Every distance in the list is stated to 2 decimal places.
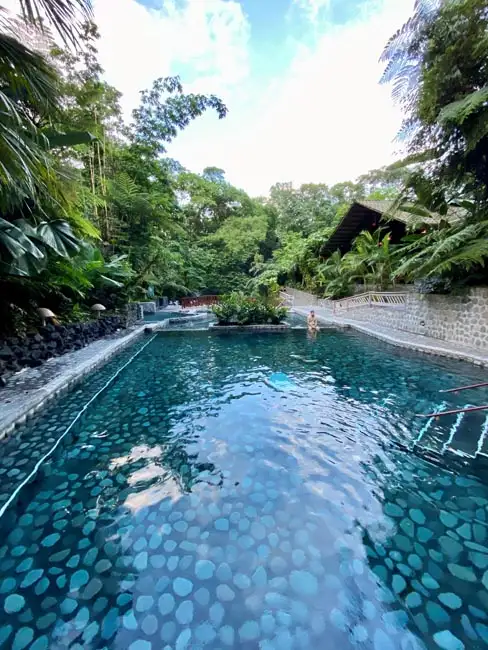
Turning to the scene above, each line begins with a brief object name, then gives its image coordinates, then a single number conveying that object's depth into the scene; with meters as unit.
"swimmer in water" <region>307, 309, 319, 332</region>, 11.48
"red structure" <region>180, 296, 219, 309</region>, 23.26
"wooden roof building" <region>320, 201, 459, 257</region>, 16.08
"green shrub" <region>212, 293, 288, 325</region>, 12.26
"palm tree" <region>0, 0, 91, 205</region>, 2.20
